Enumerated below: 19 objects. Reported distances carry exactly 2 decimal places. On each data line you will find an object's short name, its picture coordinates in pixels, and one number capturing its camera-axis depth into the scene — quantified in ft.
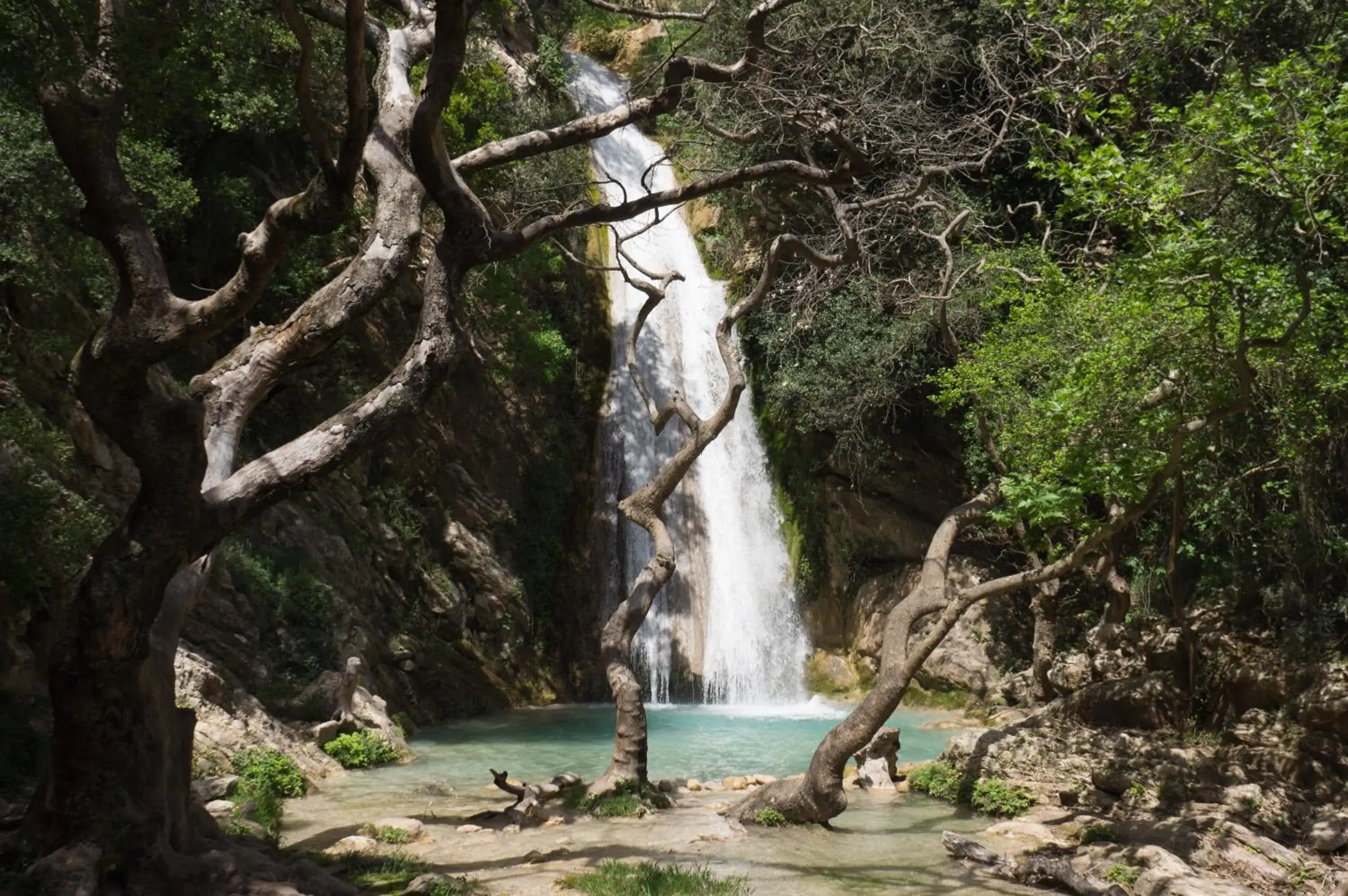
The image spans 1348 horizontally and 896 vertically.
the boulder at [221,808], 24.64
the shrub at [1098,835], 26.73
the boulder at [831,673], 63.21
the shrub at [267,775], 28.12
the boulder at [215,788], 26.27
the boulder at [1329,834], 25.62
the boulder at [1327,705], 30.78
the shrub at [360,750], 36.58
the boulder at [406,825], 25.25
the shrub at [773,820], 28.45
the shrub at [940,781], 33.47
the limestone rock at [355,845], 23.34
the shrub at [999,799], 31.07
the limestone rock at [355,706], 37.81
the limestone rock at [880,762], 36.09
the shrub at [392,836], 24.57
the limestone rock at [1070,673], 43.99
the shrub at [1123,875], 23.34
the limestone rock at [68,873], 14.21
